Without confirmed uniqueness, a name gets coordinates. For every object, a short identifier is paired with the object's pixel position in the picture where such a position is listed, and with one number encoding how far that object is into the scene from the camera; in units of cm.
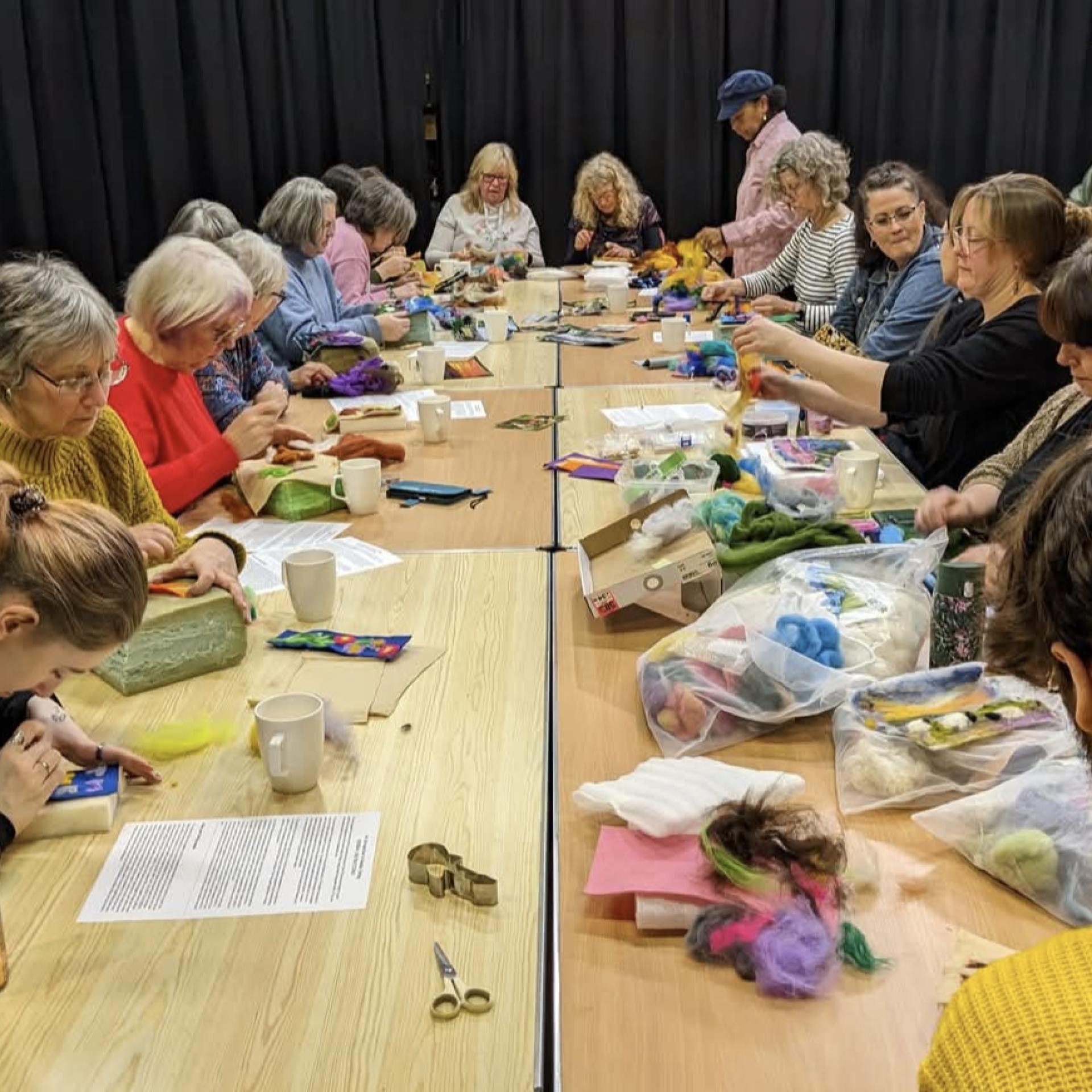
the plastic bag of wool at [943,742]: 133
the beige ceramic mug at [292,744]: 136
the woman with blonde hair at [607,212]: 641
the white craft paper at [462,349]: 389
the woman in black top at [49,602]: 119
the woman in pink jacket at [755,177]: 565
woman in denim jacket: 334
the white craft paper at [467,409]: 312
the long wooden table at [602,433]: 231
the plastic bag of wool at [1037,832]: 115
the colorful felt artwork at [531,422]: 296
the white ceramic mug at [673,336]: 383
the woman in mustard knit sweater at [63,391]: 185
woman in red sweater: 246
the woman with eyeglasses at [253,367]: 296
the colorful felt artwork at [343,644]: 173
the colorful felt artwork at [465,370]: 363
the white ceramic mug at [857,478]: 228
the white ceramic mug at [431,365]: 352
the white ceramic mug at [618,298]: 469
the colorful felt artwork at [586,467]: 255
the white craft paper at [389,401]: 324
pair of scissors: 104
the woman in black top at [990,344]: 251
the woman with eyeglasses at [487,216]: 646
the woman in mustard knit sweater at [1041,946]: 73
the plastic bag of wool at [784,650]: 149
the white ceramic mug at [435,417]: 282
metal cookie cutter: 118
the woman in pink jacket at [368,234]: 501
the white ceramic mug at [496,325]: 414
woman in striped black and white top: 446
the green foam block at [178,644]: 164
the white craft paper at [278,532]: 220
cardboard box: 174
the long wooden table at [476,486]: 223
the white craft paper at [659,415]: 292
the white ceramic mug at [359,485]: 234
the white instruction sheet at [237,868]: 120
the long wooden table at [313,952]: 100
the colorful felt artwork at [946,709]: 136
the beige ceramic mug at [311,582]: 183
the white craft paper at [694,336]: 403
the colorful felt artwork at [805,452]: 248
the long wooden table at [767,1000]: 98
